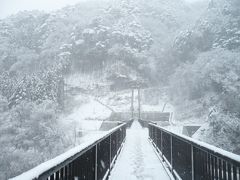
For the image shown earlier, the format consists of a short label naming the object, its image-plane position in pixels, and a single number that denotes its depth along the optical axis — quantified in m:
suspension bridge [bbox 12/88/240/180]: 3.34
